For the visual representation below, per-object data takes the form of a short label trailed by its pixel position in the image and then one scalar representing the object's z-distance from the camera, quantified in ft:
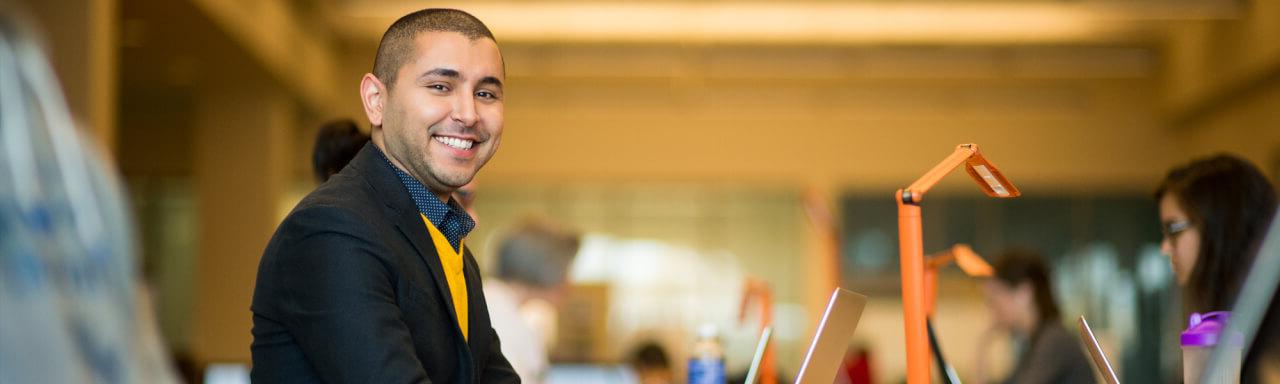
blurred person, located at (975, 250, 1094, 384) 14.24
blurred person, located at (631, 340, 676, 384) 21.96
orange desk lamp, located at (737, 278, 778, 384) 13.48
